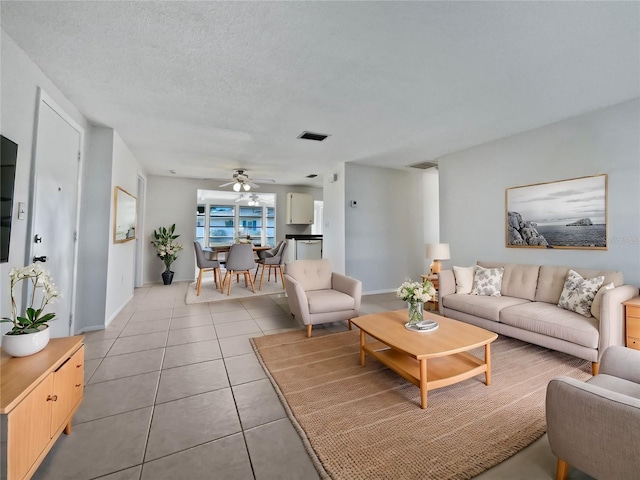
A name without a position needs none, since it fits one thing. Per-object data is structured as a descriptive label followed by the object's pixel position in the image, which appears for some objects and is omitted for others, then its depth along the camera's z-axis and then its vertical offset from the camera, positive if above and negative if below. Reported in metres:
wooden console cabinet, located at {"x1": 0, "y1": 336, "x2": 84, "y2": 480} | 1.03 -0.73
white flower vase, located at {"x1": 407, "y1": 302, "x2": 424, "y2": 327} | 2.36 -0.57
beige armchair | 3.12 -0.58
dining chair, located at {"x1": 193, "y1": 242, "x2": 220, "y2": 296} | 5.05 -0.34
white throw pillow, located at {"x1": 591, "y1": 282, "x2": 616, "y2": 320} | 2.36 -0.43
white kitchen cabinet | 7.41 +1.07
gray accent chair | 1.01 -0.71
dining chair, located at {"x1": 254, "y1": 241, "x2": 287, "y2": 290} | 5.75 -0.29
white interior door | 2.19 +0.38
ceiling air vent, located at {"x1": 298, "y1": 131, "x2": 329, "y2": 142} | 3.67 +1.54
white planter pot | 1.38 -0.53
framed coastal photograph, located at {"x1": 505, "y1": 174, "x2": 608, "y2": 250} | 2.89 +0.45
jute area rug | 1.39 -1.08
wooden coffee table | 1.88 -0.71
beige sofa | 2.21 -0.59
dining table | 5.66 -0.10
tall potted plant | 6.06 -0.06
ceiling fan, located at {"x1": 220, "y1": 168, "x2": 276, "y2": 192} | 5.61 +1.41
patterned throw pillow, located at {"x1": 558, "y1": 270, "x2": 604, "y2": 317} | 2.51 -0.39
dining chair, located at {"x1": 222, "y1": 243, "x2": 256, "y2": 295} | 5.03 -0.26
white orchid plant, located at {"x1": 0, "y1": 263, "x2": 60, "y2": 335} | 1.45 -0.30
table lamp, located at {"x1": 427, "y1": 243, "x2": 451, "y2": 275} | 4.03 -0.02
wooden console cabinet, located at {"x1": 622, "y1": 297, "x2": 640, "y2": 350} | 2.20 -0.57
